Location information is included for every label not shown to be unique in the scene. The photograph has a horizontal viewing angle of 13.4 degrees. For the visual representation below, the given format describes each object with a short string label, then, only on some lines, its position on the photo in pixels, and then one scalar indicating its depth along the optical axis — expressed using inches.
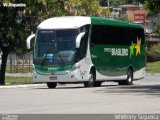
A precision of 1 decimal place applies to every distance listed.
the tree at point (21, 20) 1710.1
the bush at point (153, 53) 3553.2
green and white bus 1332.4
